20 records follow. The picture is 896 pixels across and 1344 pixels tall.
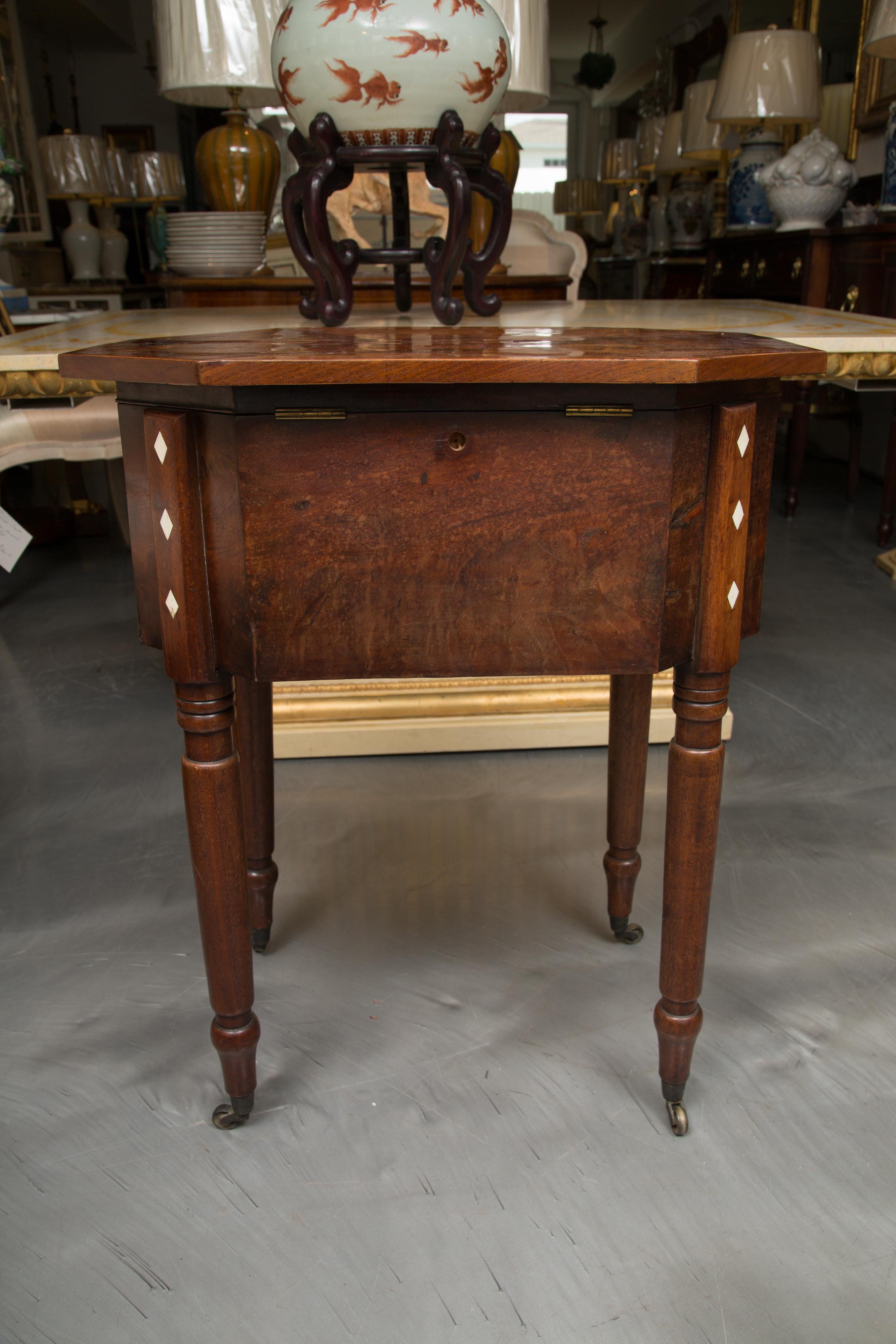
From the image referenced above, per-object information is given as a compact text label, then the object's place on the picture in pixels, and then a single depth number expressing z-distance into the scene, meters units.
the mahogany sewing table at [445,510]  0.74
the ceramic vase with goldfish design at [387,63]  1.18
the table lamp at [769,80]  3.51
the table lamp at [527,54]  1.72
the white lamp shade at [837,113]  4.19
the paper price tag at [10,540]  1.36
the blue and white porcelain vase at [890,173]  3.03
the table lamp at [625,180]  7.23
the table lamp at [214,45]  1.77
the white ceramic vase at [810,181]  3.47
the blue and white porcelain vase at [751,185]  3.81
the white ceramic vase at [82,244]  6.46
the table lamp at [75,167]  5.42
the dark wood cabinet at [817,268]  3.05
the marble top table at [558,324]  1.25
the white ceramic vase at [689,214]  5.16
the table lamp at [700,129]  4.53
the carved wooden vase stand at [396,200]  1.24
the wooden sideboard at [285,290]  2.45
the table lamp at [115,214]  6.00
